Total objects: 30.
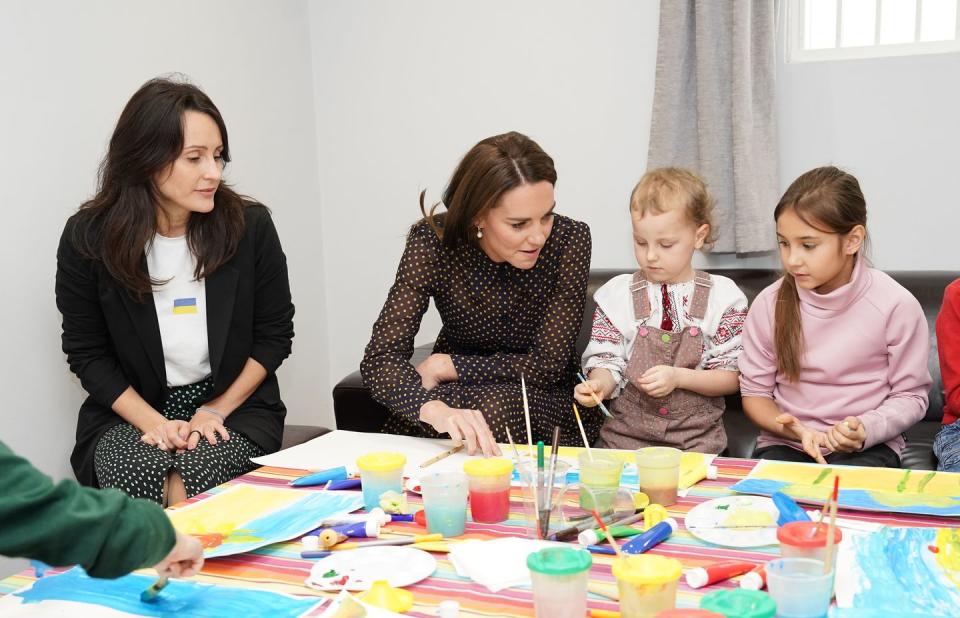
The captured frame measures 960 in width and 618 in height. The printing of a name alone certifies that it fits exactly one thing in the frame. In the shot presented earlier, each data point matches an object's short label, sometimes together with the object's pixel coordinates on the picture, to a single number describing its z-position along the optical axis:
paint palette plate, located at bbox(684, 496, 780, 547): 1.26
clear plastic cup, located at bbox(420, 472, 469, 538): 1.34
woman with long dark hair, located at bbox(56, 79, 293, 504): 2.29
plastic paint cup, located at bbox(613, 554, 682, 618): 1.00
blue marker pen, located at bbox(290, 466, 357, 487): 1.63
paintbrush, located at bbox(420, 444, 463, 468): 1.73
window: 2.98
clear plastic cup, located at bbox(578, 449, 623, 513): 1.37
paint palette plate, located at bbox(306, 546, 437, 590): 1.18
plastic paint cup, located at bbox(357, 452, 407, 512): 1.46
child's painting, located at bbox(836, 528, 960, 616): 1.05
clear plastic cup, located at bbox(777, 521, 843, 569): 1.05
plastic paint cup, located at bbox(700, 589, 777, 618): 0.95
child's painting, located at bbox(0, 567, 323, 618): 1.12
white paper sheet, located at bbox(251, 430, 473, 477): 1.74
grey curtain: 2.97
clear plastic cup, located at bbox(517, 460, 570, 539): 1.32
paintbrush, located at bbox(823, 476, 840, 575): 0.96
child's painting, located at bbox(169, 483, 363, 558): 1.33
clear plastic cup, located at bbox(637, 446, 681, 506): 1.41
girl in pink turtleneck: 2.03
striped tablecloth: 1.11
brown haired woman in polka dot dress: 2.18
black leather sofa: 2.40
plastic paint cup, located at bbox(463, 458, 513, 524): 1.40
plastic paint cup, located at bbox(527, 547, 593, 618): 1.02
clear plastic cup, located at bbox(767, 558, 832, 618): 0.98
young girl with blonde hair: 2.22
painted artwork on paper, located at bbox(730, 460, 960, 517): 1.35
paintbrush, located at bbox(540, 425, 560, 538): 1.32
